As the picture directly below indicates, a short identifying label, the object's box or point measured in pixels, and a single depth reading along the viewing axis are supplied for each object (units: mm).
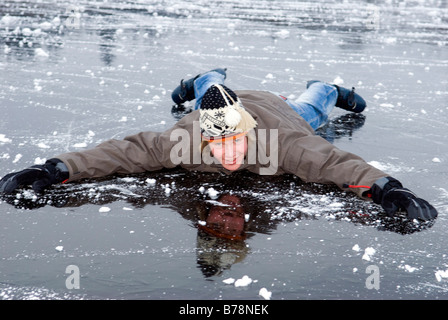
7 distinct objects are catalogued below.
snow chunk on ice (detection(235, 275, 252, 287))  5191
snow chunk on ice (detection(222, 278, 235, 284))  5230
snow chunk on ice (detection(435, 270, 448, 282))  5346
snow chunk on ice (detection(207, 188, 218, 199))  7234
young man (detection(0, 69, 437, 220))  6824
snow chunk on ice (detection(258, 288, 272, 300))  5020
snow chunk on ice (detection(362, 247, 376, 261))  5691
